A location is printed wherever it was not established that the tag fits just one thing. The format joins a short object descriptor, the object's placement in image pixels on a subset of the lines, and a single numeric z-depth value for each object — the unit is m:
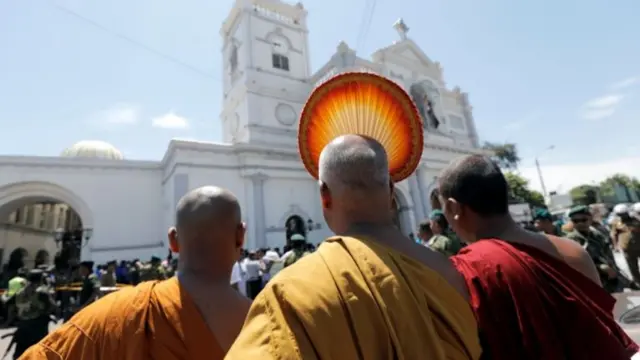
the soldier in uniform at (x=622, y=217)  5.79
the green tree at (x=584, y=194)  32.46
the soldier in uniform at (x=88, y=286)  6.16
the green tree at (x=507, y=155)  36.47
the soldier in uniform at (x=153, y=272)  9.30
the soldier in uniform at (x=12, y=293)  4.64
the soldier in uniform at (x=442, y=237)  4.18
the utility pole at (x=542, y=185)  29.31
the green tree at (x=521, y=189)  31.41
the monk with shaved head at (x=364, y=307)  0.81
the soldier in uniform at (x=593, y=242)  3.75
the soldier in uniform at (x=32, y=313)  4.32
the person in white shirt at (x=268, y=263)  8.92
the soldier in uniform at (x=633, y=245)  5.64
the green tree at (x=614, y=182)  39.81
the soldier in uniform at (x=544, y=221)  4.47
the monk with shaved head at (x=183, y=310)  1.37
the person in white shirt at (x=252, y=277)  8.23
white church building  14.23
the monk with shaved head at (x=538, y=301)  1.09
